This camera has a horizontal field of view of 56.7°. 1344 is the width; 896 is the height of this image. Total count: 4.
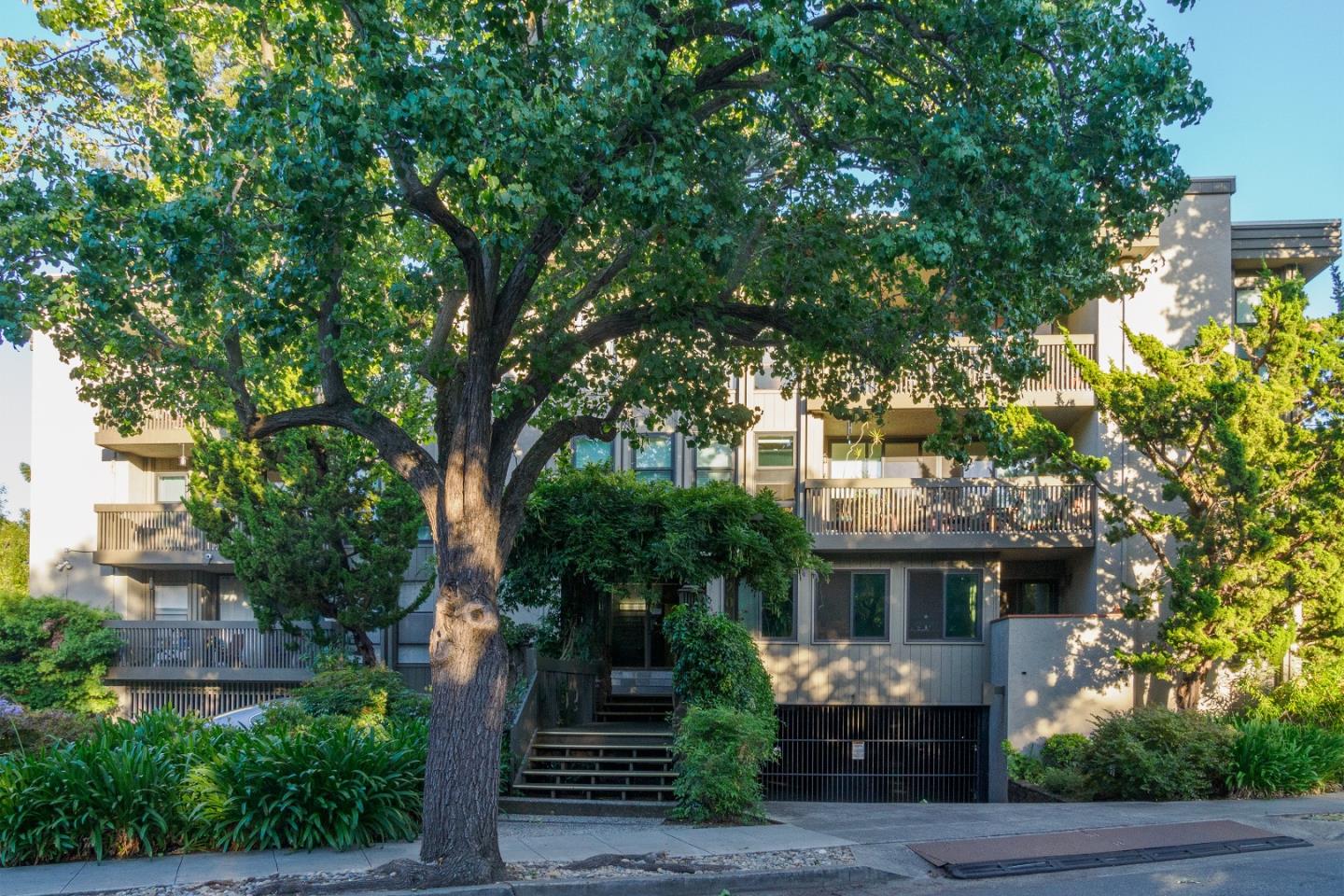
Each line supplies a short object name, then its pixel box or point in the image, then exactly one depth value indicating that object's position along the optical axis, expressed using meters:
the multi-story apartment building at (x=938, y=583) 22.34
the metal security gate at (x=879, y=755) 23.69
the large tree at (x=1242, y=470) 18.38
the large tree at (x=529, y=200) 10.83
